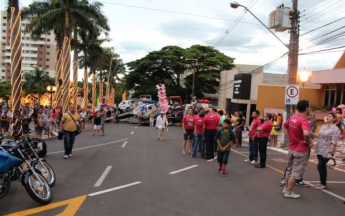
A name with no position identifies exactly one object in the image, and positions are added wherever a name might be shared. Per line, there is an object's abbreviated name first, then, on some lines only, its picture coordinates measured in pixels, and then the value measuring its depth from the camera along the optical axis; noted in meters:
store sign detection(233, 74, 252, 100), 34.41
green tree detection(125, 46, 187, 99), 49.16
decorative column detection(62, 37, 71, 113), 23.97
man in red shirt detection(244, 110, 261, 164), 9.95
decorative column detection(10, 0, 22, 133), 16.20
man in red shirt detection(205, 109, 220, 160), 10.63
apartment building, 101.94
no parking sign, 13.58
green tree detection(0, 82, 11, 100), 65.75
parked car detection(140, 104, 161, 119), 29.83
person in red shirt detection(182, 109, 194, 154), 11.60
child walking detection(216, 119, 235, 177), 8.23
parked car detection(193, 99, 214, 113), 29.76
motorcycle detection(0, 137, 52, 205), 5.29
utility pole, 14.56
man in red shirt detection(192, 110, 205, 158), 10.91
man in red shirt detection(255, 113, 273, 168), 9.33
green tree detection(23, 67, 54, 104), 59.06
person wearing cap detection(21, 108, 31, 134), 16.05
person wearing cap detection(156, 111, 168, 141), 16.12
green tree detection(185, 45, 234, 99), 48.62
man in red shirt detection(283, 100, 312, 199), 5.93
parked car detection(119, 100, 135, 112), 50.51
